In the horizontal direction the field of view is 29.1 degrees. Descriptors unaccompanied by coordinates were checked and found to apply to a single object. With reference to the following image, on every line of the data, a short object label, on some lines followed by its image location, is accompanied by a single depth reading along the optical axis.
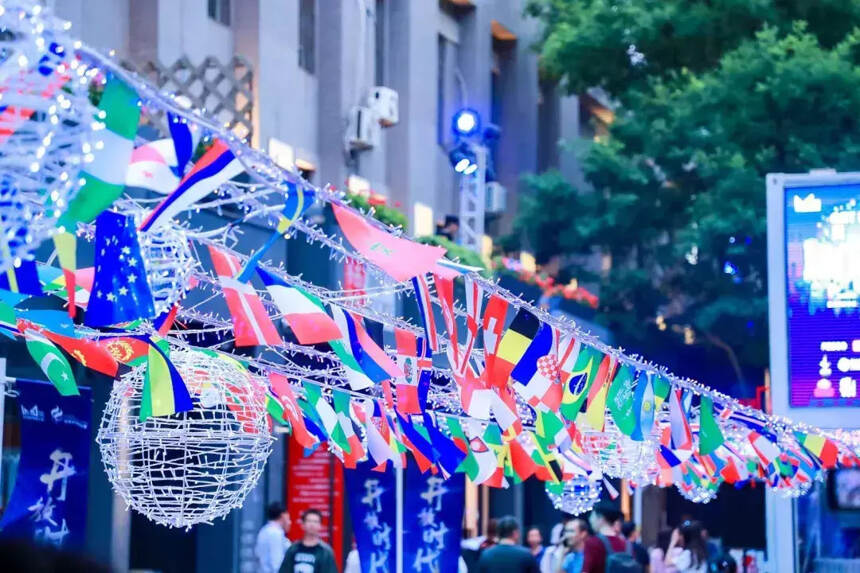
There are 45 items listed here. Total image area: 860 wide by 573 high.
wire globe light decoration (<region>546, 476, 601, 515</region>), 14.70
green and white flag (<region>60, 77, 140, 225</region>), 5.19
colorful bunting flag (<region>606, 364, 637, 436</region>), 10.59
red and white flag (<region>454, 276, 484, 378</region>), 8.66
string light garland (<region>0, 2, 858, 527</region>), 6.04
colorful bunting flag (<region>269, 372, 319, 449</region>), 9.95
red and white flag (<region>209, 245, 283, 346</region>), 7.61
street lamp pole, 25.50
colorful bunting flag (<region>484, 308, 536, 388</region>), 9.24
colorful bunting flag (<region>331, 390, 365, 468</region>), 10.66
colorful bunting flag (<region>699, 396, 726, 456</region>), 11.80
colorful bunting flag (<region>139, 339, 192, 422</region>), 7.87
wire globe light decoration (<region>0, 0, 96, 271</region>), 4.51
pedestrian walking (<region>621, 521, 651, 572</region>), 14.66
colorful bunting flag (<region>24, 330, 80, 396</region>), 8.53
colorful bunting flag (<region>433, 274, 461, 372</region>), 8.04
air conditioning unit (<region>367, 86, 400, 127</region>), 22.05
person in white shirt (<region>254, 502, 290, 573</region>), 15.81
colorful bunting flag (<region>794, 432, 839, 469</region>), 14.93
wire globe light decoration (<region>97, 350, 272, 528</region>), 8.30
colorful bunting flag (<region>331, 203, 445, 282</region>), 7.01
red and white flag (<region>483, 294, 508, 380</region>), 8.91
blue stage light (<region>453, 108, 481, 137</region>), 25.12
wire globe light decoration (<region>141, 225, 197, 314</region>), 6.38
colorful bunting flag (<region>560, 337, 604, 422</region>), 9.93
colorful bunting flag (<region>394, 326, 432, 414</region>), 9.19
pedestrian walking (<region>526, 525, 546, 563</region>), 16.47
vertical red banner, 19.61
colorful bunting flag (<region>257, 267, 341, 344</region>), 7.46
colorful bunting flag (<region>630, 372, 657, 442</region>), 10.93
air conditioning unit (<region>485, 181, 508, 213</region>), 27.11
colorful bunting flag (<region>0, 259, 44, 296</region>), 6.33
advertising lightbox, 12.99
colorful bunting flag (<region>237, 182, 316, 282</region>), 6.29
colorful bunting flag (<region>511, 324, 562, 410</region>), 9.34
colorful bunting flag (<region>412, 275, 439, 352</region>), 8.06
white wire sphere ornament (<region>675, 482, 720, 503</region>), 15.68
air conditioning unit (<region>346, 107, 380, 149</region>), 21.38
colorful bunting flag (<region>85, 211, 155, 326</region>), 5.95
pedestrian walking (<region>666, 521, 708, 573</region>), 15.73
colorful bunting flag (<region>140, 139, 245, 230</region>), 5.80
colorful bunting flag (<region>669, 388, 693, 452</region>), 11.48
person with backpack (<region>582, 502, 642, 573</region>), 13.36
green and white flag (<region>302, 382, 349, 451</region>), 10.38
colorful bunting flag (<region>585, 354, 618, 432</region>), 10.35
